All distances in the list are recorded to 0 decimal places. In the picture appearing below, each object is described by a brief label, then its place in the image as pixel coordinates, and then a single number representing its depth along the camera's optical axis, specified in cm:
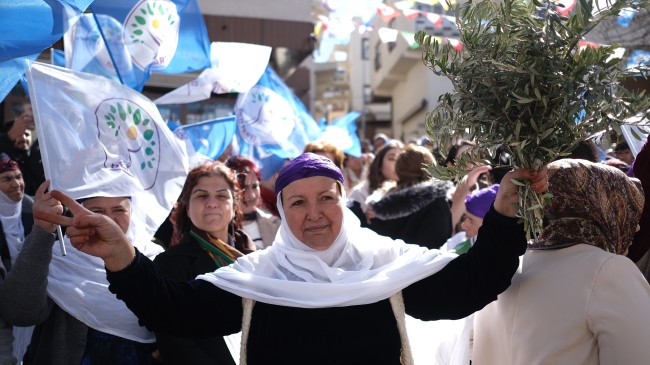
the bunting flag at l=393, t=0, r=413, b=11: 936
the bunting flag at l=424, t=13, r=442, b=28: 929
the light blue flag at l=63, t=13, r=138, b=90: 498
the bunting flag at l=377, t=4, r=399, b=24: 962
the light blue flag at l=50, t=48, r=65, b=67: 563
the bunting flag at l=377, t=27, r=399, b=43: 900
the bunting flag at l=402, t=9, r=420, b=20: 944
